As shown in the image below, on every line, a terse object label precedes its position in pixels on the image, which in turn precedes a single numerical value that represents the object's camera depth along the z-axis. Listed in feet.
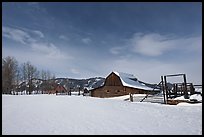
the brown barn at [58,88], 295.48
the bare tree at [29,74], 214.61
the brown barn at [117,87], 164.96
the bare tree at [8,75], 165.98
